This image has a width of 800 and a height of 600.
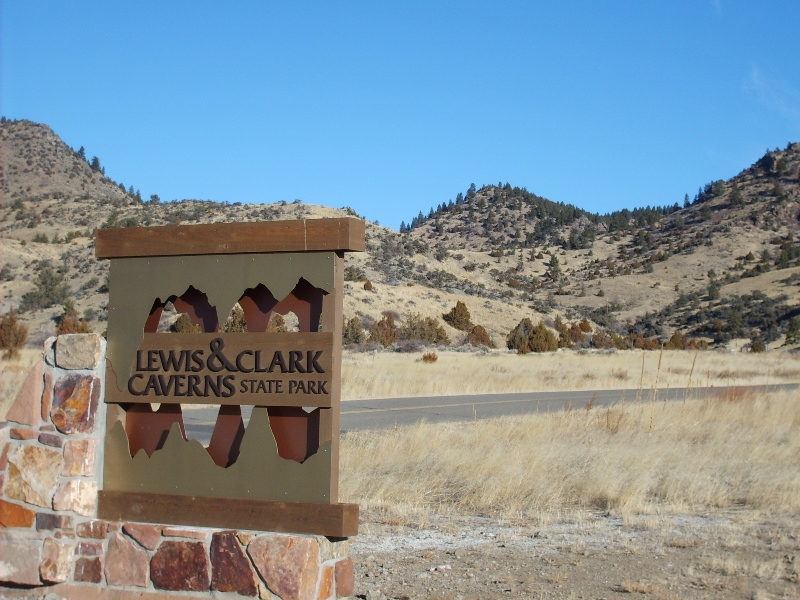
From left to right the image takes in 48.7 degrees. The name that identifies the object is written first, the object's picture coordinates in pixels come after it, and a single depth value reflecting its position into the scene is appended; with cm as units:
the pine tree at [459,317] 5328
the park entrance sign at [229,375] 525
